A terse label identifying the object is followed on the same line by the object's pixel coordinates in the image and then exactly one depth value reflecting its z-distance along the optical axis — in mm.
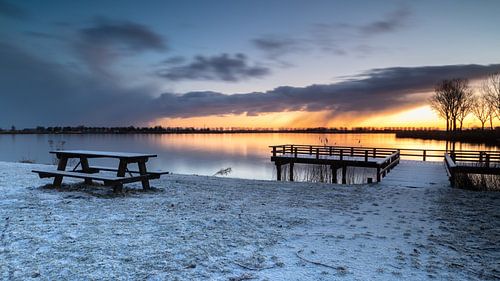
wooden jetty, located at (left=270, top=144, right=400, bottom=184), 20422
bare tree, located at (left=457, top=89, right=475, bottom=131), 60625
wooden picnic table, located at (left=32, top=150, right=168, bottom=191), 9539
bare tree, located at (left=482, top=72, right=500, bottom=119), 53469
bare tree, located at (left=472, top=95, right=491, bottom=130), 66250
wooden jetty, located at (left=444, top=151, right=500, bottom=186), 15797
